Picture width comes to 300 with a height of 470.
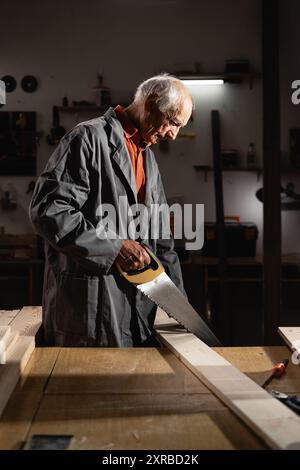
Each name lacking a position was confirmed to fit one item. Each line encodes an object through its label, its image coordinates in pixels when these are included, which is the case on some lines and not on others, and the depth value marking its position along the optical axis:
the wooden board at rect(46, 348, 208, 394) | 1.72
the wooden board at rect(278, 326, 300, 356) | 2.06
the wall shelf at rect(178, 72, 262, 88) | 6.56
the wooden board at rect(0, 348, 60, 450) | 1.38
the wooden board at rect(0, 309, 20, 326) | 2.46
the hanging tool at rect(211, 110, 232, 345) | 6.02
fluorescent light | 6.62
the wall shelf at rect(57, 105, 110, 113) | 6.63
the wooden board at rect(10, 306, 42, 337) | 2.37
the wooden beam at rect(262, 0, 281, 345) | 4.33
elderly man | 2.41
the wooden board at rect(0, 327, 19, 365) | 1.85
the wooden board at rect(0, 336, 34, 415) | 1.63
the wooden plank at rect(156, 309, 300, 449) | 1.35
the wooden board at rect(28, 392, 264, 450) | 1.34
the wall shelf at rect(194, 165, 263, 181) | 6.73
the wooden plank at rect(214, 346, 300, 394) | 1.78
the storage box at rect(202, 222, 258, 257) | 6.22
